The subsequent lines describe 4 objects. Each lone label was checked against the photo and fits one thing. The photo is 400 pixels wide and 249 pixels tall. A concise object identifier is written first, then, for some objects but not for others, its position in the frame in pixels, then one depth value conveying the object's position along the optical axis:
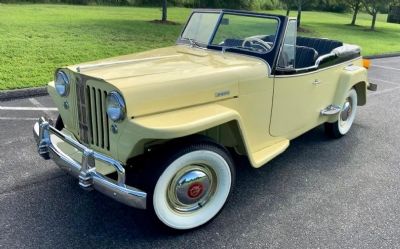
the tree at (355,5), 20.70
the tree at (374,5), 18.89
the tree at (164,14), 13.10
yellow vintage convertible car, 2.40
